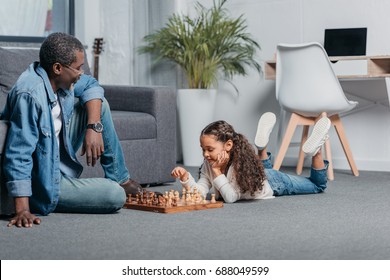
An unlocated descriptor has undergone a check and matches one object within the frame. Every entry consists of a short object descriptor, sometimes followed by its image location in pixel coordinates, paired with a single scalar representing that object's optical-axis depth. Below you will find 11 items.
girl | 3.64
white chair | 4.80
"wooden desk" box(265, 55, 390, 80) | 4.90
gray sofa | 4.29
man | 3.18
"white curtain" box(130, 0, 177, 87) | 6.01
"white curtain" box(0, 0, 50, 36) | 5.88
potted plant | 5.73
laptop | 5.25
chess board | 3.50
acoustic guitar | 6.05
